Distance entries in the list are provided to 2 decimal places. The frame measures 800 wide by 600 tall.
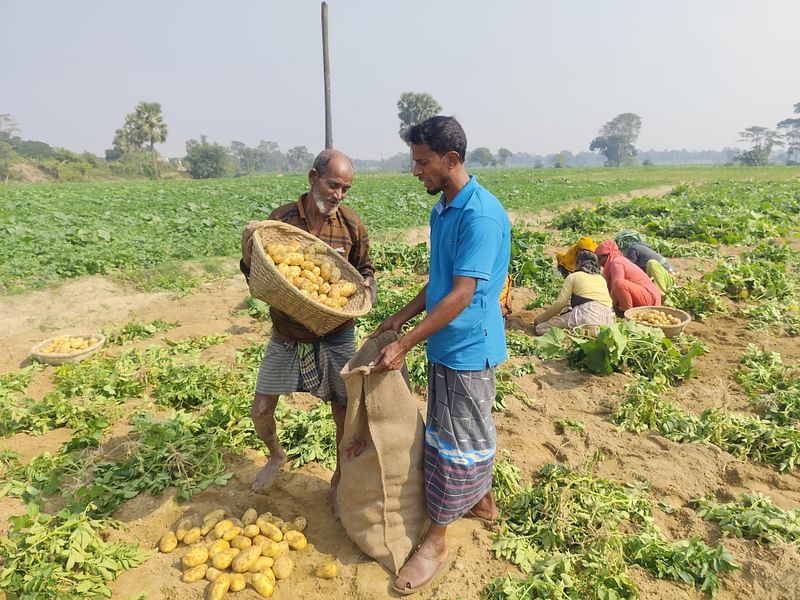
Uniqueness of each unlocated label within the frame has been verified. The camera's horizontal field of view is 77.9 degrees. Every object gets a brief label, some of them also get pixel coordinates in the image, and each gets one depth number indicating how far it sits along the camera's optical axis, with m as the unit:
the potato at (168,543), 2.70
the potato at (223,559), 2.54
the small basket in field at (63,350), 5.21
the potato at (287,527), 2.79
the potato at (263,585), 2.44
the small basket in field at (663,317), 5.57
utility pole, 8.41
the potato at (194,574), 2.50
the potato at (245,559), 2.51
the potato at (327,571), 2.55
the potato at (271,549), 2.60
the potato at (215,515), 2.84
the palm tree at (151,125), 57.34
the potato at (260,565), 2.52
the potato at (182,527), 2.77
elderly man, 2.80
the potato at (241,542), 2.63
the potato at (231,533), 2.68
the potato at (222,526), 2.69
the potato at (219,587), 2.38
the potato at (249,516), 2.83
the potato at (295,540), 2.72
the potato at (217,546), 2.59
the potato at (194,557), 2.54
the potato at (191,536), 2.73
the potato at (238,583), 2.44
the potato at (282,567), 2.54
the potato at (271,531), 2.70
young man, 2.16
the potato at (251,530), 2.69
